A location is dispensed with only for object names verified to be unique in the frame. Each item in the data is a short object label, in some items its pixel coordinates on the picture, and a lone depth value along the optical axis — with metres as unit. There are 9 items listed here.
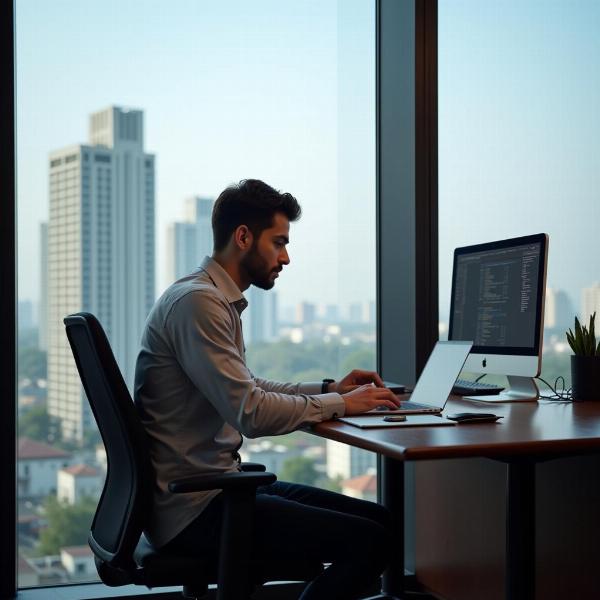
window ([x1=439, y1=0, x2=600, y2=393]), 3.24
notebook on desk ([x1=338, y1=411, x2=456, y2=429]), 1.97
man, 1.80
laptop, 2.21
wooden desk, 1.70
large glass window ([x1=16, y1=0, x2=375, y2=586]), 2.79
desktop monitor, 2.48
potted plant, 2.55
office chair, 1.70
